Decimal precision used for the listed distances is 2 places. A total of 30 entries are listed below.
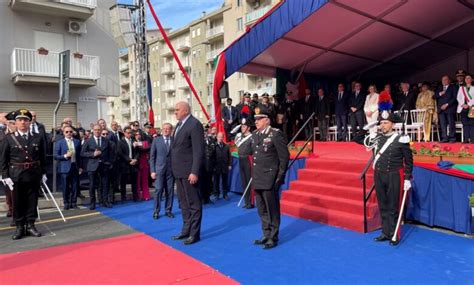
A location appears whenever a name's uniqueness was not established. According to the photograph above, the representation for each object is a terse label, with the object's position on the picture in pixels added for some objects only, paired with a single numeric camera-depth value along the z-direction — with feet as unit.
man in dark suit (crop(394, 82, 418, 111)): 32.32
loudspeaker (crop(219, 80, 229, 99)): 34.39
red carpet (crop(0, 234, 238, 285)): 13.03
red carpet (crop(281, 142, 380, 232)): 18.93
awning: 26.76
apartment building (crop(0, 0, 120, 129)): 50.26
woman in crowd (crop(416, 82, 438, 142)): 30.42
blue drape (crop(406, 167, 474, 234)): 16.74
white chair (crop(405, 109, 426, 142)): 30.94
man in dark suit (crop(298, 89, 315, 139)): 37.82
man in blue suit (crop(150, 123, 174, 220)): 23.27
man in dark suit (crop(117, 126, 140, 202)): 27.17
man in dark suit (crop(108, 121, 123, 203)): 27.07
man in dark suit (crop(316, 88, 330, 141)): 36.78
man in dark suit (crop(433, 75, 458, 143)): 27.94
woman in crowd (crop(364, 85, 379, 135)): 31.53
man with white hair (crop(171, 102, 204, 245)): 17.15
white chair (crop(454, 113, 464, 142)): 28.04
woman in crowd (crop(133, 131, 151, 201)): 28.50
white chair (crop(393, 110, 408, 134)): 31.82
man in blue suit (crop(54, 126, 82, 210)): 25.22
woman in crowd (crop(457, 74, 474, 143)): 26.78
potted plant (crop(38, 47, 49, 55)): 50.45
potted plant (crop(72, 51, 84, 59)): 52.77
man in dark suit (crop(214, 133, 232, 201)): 28.22
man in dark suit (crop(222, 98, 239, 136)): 37.06
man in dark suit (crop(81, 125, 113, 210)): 25.66
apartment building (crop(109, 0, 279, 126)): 112.78
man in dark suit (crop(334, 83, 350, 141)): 35.45
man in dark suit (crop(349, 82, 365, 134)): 33.71
